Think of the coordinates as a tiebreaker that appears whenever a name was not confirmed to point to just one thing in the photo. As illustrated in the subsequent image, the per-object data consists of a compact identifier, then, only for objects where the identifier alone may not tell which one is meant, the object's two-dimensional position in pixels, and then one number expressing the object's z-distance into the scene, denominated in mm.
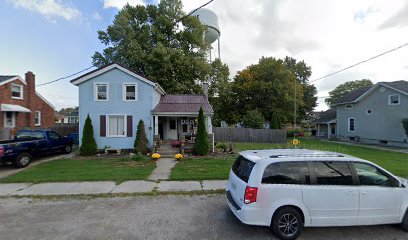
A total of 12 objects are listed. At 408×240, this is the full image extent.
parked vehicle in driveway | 10180
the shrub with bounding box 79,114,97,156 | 13773
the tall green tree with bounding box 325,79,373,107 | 52062
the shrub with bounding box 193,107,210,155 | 13562
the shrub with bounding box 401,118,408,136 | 19480
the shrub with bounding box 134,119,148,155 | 13977
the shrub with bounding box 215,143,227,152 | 15052
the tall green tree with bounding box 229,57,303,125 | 31328
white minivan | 4156
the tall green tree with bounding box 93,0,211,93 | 23438
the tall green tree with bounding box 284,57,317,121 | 44466
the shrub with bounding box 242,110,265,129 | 26453
